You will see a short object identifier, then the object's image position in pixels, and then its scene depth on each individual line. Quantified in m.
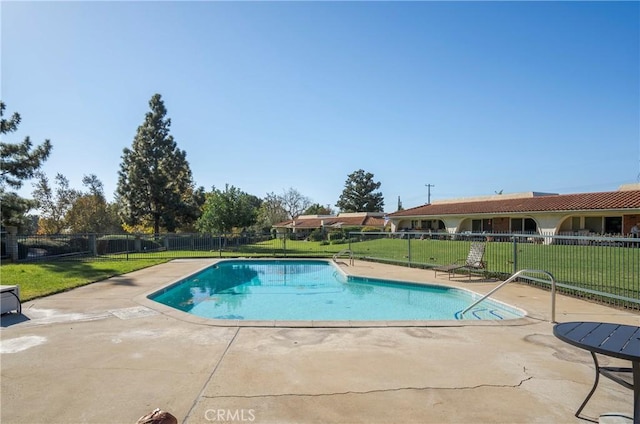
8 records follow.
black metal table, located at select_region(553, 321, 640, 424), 2.59
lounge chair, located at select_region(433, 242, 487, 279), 11.60
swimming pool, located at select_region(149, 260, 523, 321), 8.88
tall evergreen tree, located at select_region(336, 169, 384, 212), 69.81
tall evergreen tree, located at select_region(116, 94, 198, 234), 32.69
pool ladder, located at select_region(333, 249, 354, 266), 16.88
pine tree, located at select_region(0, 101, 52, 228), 18.98
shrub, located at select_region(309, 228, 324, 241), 36.73
